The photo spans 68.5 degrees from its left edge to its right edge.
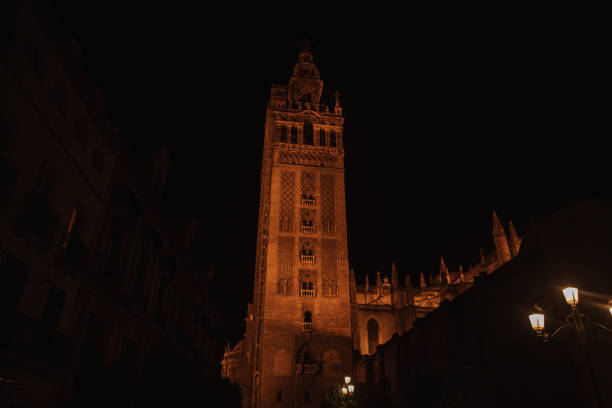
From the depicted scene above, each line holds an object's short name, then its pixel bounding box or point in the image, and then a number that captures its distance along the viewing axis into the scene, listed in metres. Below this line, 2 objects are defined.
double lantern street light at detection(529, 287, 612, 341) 8.19
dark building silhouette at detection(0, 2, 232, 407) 8.25
